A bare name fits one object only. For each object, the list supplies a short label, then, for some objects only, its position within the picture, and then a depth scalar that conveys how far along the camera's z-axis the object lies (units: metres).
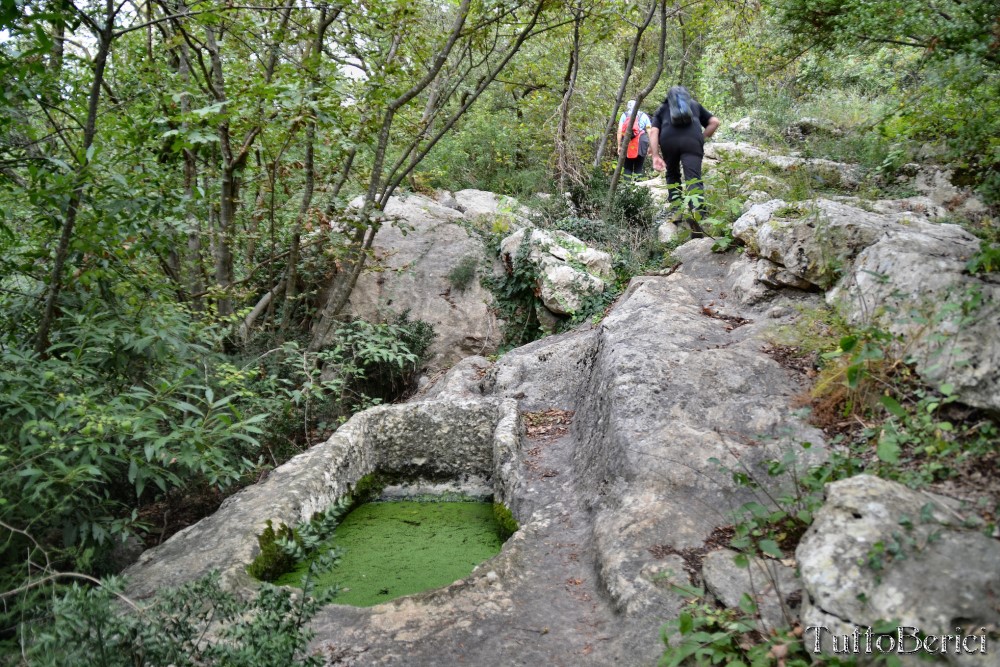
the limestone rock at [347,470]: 3.86
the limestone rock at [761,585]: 2.60
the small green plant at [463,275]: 9.12
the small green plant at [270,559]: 3.95
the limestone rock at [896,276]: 3.09
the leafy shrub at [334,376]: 6.39
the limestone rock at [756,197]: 7.26
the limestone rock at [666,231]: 8.65
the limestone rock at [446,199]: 11.44
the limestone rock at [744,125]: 13.66
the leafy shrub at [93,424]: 3.43
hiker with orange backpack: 10.55
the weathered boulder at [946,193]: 6.46
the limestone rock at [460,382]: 6.66
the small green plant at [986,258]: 2.95
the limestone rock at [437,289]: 8.78
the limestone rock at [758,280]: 5.46
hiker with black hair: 7.46
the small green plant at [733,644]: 2.36
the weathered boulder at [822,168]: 8.46
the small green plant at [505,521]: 4.70
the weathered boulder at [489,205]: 10.13
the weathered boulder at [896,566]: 2.09
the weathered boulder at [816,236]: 4.92
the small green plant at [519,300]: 8.57
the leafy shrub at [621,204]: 9.32
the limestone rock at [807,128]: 11.55
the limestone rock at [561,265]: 7.99
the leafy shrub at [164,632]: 2.24
